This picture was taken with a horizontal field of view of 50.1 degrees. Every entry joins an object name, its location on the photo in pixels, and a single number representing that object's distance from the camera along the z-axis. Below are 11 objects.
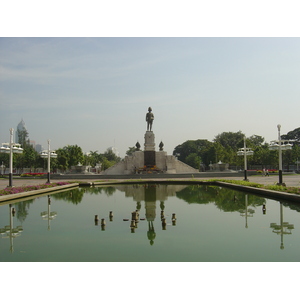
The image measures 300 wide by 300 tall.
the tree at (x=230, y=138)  80.62
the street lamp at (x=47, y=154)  26.97
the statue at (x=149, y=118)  42.55
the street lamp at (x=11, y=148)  20.91
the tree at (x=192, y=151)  77.69
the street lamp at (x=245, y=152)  27.70
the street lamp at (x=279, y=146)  21.20
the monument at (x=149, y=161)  41.94
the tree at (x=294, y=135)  73.99
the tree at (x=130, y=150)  91.62
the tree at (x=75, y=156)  54.72
